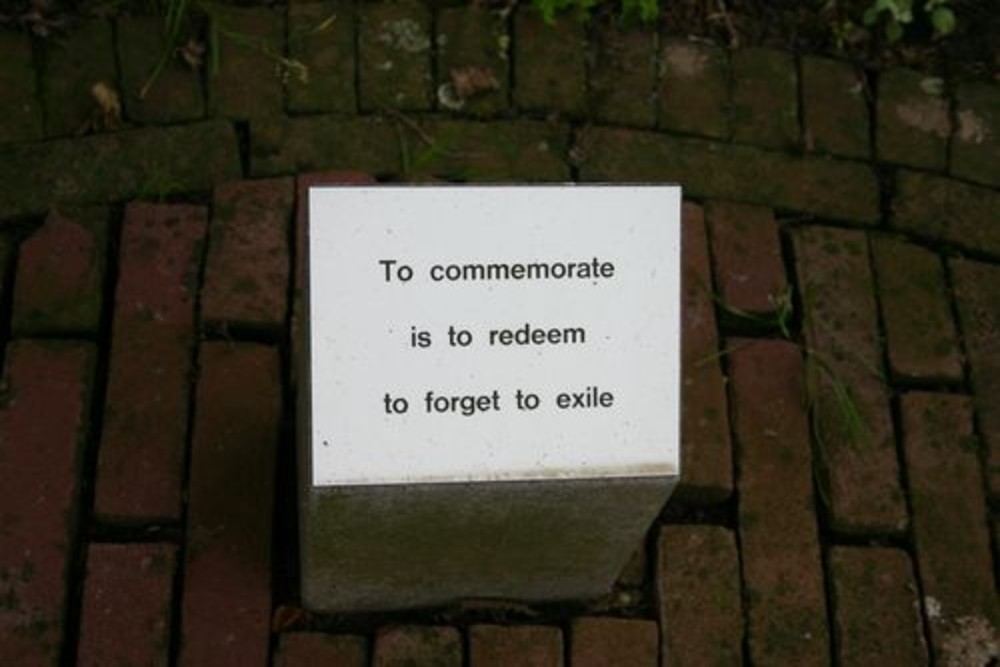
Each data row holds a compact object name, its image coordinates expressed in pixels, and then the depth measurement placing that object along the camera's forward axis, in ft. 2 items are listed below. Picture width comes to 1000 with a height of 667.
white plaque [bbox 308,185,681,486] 5.51
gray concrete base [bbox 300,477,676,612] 5.74
